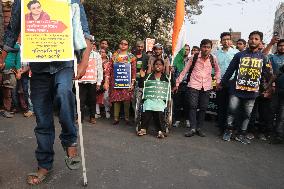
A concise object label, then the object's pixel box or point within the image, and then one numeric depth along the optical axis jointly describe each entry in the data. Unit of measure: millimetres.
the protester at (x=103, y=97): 5407
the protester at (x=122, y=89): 4970
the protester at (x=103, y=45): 5452
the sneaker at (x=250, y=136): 4468
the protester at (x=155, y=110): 4246
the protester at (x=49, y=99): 2253
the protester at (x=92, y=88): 4838
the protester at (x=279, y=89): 4285
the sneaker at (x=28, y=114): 4969
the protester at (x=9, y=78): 4848
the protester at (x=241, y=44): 5238
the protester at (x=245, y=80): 4114
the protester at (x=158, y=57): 4565
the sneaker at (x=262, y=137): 4470
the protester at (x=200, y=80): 4337
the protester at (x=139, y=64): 4663
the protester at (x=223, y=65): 4635
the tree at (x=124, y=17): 12702
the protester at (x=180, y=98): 5257
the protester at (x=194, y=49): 6112
